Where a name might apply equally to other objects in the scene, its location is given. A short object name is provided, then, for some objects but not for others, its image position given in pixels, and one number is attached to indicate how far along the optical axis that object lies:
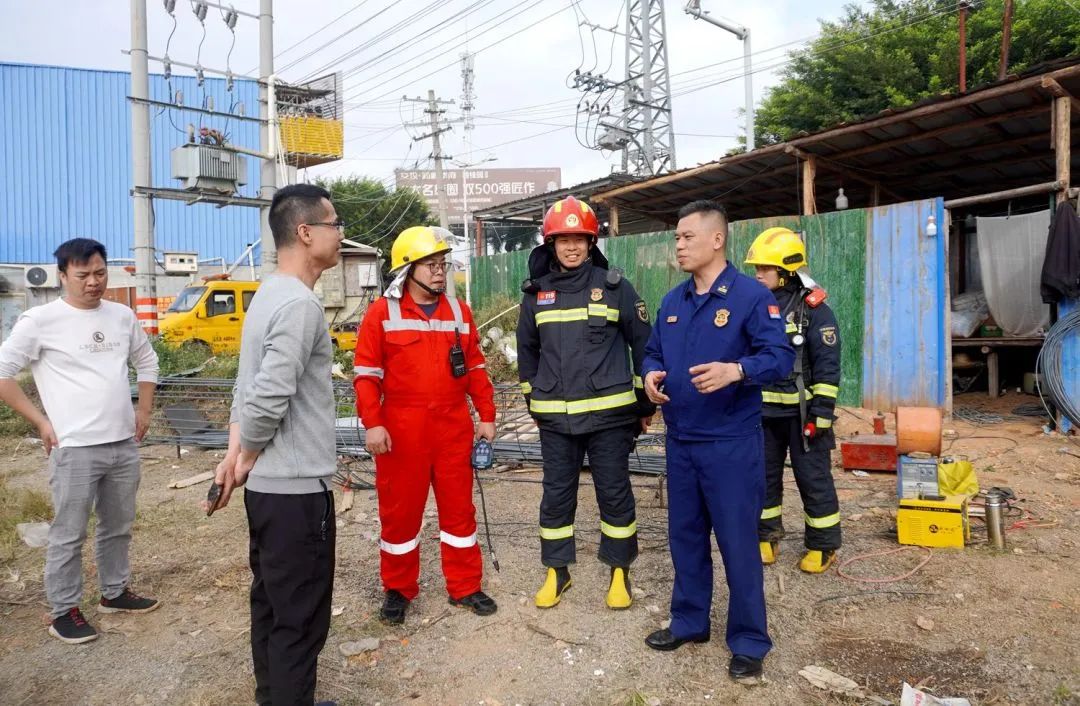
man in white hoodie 3.54
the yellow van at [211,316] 14.90
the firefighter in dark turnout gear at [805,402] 4.11
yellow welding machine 4.39
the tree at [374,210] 36.84
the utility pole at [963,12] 10.97
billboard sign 63.09
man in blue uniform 3.02
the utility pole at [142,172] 12.77
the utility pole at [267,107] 14.91
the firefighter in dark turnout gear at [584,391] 3.69
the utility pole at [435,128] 27.19
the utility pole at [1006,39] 9.74
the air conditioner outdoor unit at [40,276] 19.92
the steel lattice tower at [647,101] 25.12
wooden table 8.70
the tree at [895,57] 16.72
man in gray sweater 2.44
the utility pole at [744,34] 14.82
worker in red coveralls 3.64
